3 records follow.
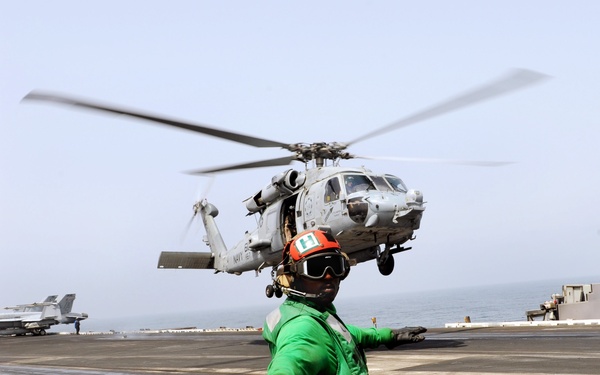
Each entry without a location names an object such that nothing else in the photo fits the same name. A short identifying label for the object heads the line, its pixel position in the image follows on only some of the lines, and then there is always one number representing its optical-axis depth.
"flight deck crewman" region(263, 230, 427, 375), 3.54
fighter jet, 60.56
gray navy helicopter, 20.81
